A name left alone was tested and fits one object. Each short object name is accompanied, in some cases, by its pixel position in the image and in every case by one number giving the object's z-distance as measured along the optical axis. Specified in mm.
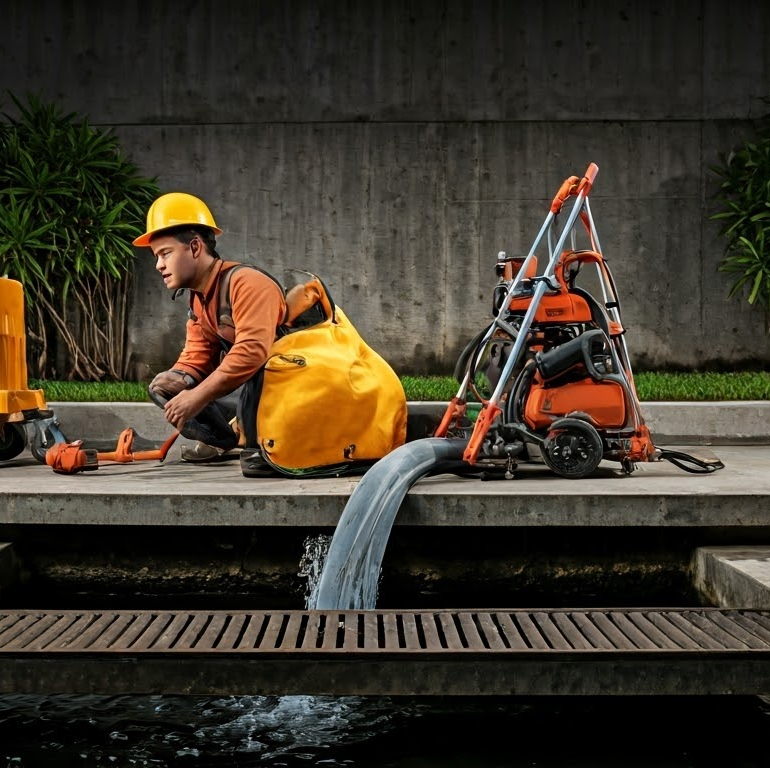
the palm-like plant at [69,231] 8609
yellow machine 5316
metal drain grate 2764
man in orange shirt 4430
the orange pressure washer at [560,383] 4422
